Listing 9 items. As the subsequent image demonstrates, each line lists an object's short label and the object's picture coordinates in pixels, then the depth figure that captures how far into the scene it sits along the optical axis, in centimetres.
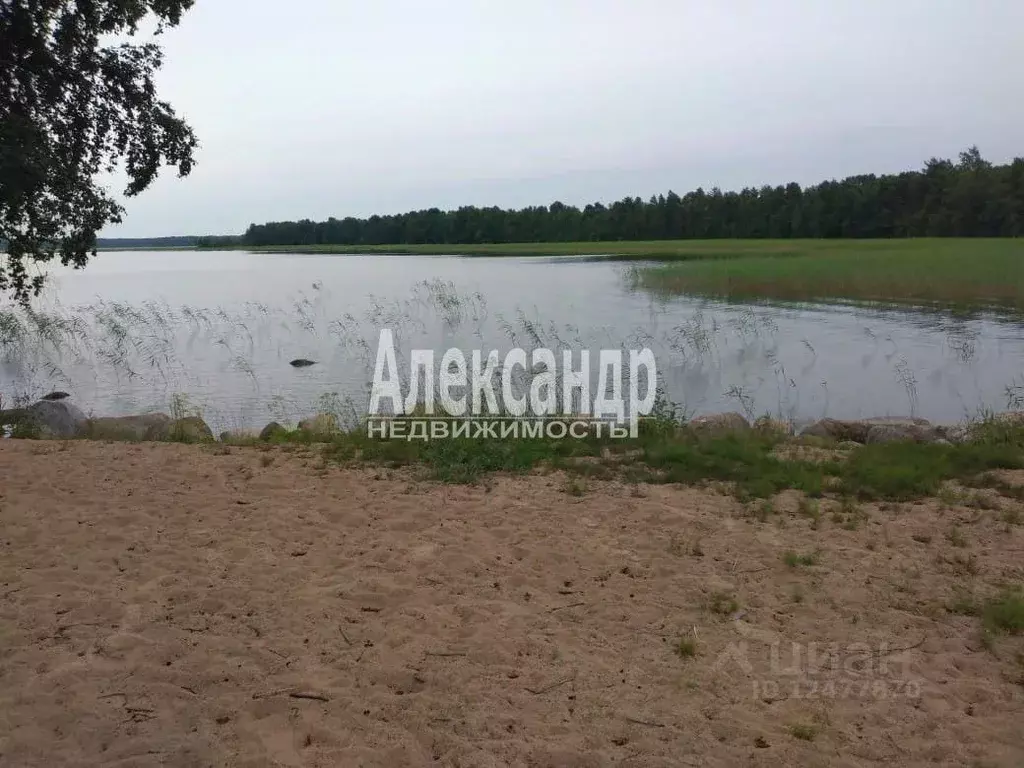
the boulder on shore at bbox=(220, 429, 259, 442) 898
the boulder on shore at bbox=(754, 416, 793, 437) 894
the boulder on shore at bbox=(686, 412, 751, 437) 892
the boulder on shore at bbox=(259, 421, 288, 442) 903
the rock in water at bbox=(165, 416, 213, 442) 911
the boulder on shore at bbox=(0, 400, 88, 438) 970
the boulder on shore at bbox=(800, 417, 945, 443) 907
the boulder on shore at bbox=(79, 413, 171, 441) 927
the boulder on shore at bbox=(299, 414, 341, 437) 899
